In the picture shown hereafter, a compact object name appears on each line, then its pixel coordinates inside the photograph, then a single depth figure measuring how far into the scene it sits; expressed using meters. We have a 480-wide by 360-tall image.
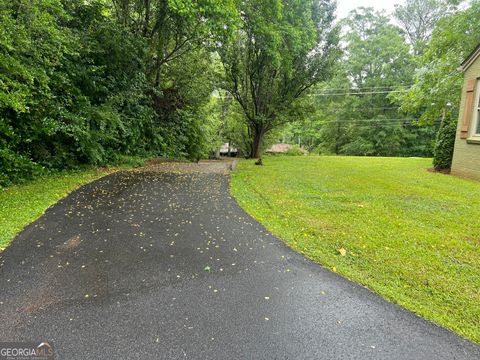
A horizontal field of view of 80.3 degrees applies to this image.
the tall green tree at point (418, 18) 26.98
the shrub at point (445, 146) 9.77
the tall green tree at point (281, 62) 11.23
